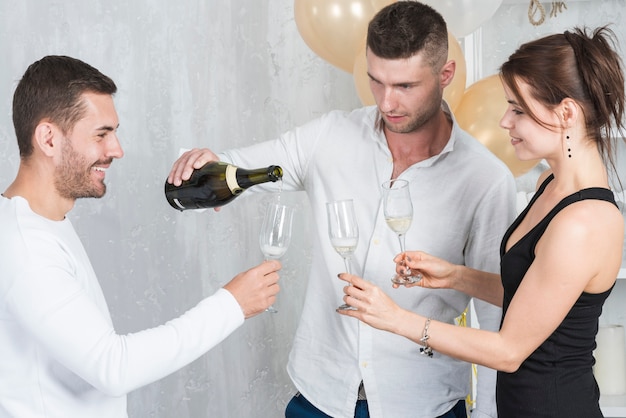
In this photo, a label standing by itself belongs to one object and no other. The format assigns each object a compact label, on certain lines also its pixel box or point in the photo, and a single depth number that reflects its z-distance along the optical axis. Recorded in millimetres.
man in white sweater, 1274
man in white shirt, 1774
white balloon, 2184
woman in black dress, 1343
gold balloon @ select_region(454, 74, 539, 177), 2295
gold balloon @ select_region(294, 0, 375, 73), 2170
